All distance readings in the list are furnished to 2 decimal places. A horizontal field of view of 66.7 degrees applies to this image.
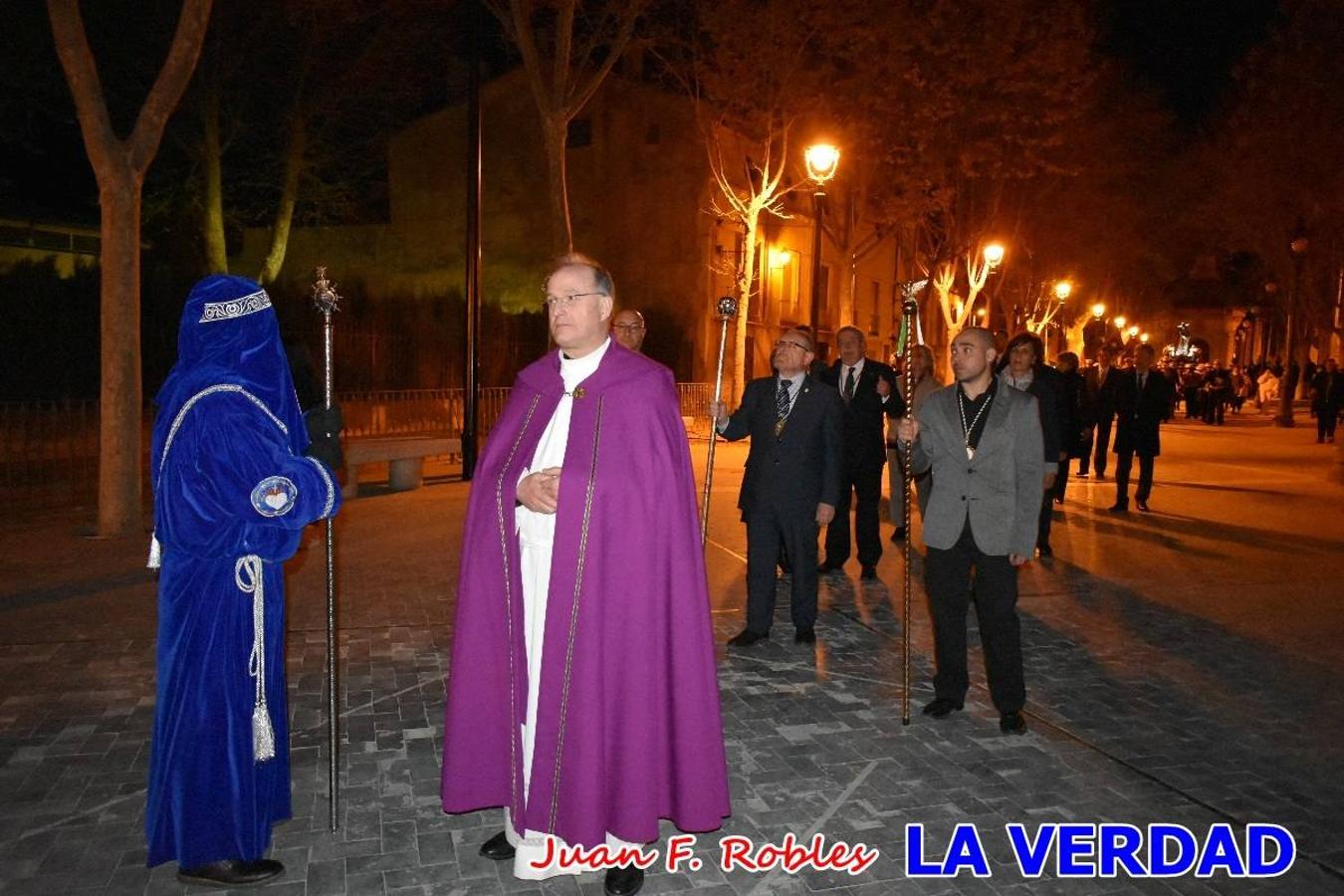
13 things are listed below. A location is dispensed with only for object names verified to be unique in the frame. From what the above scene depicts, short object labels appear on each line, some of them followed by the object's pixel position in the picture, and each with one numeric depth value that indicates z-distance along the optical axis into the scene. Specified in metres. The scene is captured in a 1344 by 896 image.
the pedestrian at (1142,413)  12.75
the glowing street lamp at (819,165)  15.05
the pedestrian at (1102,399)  14.24
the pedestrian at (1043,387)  8.85
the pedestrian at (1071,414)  11.24
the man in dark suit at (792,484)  6.89
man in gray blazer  5.35
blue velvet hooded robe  3.44
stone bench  13.62
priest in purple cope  3.51
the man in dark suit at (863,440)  9.20
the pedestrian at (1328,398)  24.10
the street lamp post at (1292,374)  31.33
